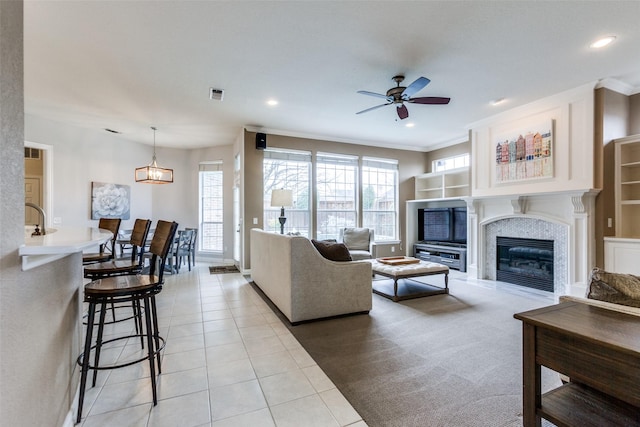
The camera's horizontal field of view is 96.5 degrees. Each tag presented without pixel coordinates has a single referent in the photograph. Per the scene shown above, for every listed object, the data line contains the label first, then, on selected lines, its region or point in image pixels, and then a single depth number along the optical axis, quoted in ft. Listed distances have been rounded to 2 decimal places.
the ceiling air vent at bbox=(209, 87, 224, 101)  12.73
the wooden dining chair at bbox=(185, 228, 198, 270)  20.39
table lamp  17.17
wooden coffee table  13.07
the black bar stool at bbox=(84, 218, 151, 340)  8.02
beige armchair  19.45
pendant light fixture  16.80
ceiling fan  11.05
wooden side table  3.54
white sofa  10.19
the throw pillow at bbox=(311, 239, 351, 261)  11.11
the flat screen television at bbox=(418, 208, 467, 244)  20.57
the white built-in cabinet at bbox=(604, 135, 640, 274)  12.18
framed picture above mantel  14.19
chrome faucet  4.93
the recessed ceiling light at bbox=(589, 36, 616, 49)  9.16
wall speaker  18.22
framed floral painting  19.31
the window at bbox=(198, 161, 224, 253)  23.57
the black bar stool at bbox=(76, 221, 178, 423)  5.64
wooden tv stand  19.43
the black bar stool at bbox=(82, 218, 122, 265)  9.43
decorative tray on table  14.39
